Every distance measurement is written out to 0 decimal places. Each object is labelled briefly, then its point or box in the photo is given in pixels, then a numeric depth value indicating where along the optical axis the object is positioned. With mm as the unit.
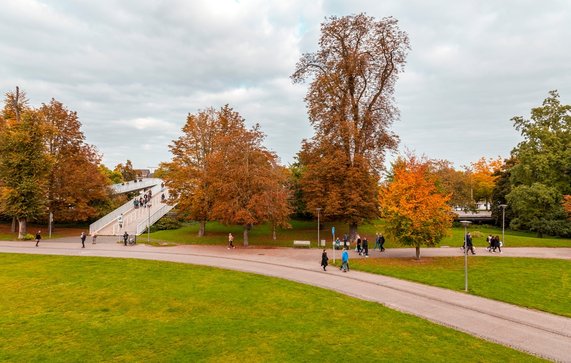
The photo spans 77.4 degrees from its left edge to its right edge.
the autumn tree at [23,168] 35719
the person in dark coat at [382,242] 29984
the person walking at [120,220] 40353
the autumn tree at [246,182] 31219
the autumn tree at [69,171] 41000
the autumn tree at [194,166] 36656
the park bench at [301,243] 32469
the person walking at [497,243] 28875
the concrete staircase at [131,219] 40000
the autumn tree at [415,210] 24812
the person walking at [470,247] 28145
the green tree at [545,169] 41094
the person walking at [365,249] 27745
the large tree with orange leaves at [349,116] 34031
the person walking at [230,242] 31203
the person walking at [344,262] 22156
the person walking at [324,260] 22469
